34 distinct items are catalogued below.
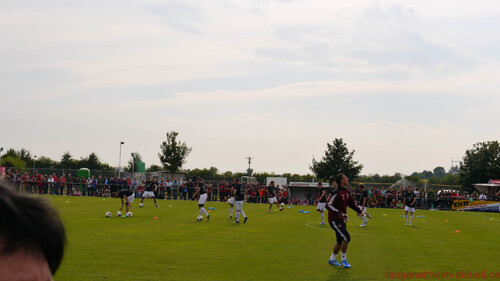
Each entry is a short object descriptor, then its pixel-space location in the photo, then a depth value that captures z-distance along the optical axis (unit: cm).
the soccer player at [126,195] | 2970
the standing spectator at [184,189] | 5500
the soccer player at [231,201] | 3032
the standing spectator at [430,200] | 5412
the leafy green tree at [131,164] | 10494
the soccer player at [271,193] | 3917
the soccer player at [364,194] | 3057
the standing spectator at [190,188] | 5450
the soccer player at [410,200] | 2941
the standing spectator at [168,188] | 5593
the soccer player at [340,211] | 1445
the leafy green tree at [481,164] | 8581
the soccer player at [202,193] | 2817
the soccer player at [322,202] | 2998
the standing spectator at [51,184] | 5414
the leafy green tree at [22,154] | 11907
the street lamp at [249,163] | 8479
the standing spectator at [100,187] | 5559
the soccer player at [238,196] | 2810
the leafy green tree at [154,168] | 11146
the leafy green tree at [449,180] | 13079
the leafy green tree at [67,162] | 10891
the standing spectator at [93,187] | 5512
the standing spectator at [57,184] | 5438
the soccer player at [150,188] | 4147
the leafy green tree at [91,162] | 11075
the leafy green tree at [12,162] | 9828
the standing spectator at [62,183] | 5447
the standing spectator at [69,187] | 5594
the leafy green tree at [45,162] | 11521
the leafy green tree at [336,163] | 8400
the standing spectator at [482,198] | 5452
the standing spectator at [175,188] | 5589
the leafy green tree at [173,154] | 7625
